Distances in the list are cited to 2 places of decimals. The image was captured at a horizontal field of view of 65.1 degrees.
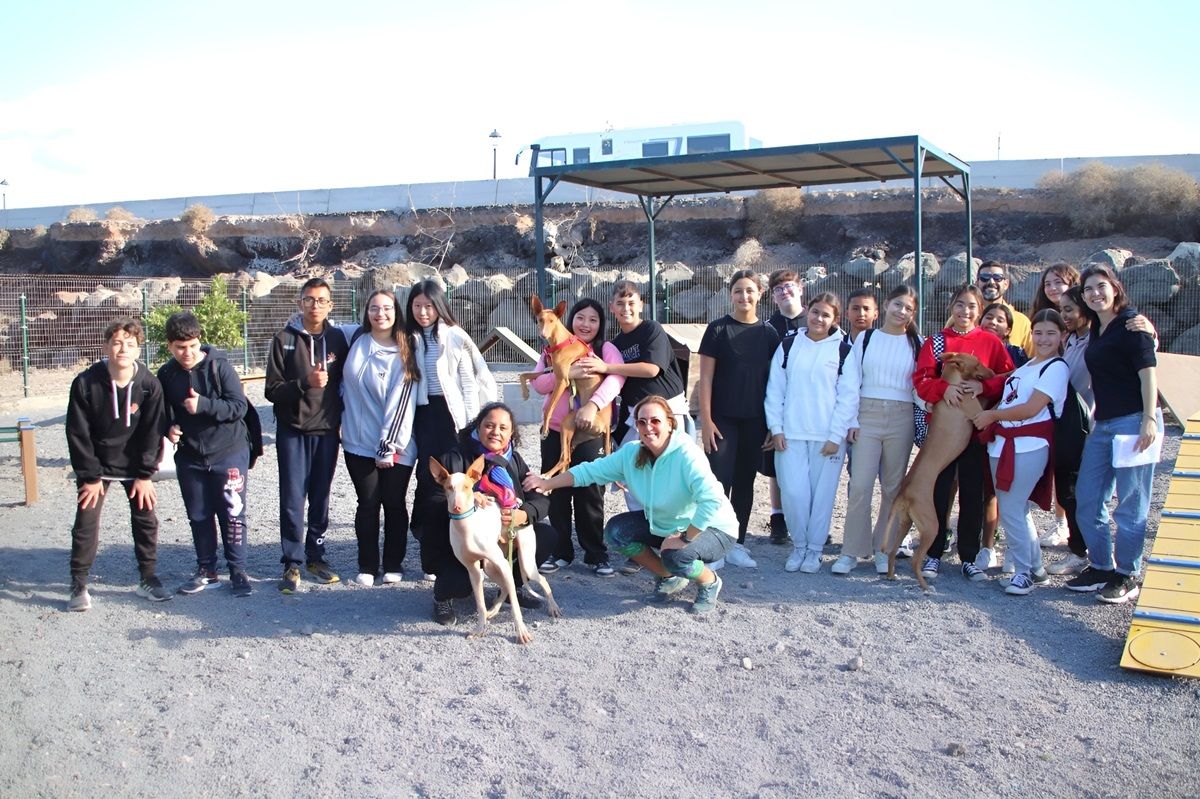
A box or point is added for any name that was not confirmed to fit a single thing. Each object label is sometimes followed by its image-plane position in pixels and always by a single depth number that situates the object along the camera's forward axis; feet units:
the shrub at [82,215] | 122.72
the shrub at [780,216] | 94.43
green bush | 50.90
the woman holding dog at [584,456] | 17.85
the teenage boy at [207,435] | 16.49
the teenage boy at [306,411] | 16.88
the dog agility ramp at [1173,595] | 13.10
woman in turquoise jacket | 15.69
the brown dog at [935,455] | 16.96
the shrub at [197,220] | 111.34
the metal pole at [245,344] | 55.44
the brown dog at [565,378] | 17.47
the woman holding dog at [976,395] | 17.38
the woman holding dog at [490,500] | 15.65
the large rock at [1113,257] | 59.57
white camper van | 95.86
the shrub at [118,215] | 119.22
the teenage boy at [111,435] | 15.97
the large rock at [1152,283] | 53.98
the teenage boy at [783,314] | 19.82
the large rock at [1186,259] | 55.57
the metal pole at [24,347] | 49.85
